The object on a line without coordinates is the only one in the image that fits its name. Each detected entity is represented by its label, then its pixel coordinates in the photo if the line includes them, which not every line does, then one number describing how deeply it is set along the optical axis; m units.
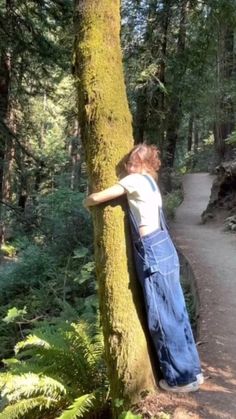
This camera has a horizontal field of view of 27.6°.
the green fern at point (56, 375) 4.33
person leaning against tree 4.00
